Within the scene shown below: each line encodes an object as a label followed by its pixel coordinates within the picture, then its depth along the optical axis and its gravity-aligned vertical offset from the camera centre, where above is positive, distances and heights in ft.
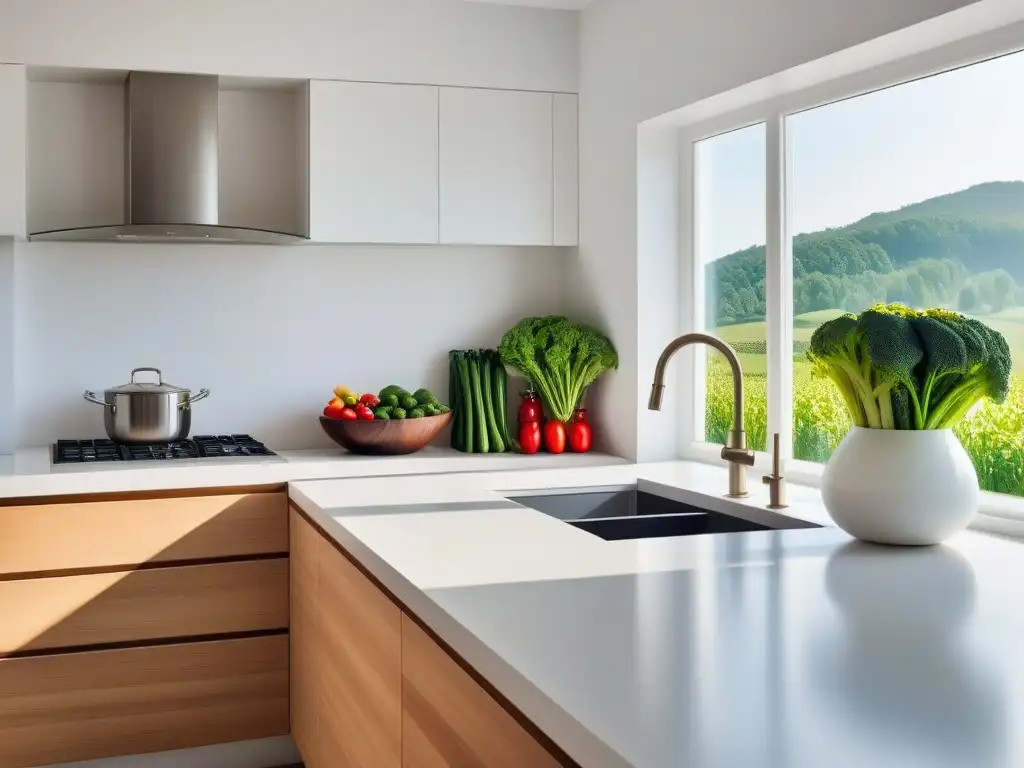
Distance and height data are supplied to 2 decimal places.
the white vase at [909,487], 6.06 -0.53
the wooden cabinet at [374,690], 4.35 -1.55
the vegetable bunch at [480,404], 12.06 -0.13
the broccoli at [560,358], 11.87 +0.38
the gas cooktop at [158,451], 10.33 -0.57
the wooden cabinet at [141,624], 9.43 -2.06
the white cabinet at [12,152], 10.50 +2.32
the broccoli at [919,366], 6.07 +0.14
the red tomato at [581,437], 12.09 -0.50
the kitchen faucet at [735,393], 8.14 -0.01
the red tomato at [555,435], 12.03 -0.47
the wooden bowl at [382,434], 11.09 -0.43
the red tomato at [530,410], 12.14 -0.20
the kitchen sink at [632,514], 8.23 -1.00
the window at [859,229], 7.47 +1.32
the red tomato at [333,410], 11.22 -0.18
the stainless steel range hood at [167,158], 11.08 +2.40
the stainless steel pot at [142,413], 10.61 -0.20
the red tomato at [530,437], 11.99 -0.49
